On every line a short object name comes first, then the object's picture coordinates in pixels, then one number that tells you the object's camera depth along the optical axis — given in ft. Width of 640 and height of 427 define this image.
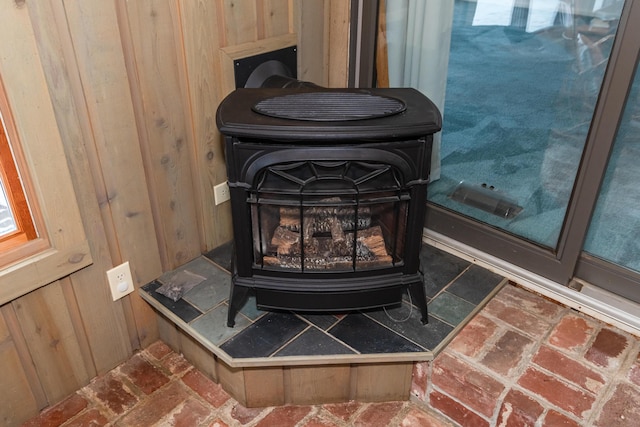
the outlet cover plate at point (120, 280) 6.22
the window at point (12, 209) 5.12
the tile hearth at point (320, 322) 5.77
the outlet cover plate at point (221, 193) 7.01
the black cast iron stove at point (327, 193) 5.01
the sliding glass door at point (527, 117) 5.75
